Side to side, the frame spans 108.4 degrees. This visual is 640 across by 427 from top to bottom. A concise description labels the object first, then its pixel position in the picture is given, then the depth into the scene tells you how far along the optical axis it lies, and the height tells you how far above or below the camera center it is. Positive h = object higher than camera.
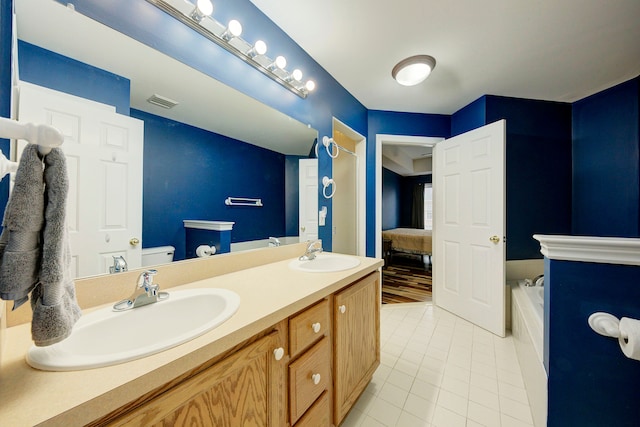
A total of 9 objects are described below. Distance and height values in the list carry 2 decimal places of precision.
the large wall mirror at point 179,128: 0.73 +0.41
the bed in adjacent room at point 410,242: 4.45 -0.57
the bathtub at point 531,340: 1.16 -0.82
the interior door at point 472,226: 2.06 -0.12
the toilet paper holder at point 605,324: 0.86 -0.42
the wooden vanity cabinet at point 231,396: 0.49 -0.46
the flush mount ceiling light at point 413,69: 1.78 +1.15
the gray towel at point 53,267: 0.40 -0.10
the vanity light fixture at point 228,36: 1.00 +0.88
